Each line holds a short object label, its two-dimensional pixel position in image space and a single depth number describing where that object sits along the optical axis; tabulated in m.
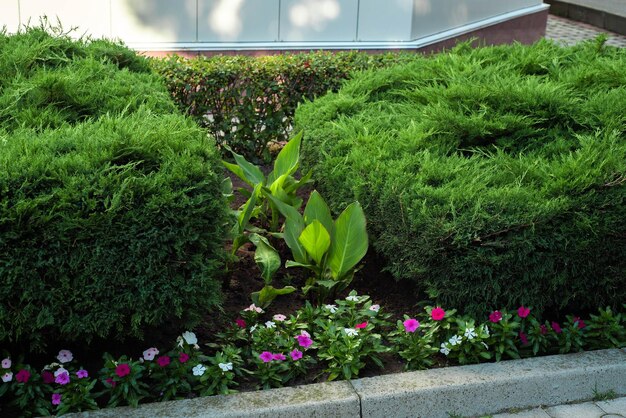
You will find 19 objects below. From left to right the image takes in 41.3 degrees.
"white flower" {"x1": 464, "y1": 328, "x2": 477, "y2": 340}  3.79
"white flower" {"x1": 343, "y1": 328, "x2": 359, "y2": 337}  3.79
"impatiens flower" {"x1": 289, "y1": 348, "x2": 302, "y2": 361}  3.67
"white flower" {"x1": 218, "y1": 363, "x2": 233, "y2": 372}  3.57
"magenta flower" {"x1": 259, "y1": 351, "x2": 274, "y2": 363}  3.63
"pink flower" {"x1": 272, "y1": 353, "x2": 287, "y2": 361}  3.68
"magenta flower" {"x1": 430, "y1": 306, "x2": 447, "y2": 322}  3.84
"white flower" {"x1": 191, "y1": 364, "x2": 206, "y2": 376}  3.58
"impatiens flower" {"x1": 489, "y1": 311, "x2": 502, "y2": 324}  3.87
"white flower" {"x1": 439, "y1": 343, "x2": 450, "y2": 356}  3.81
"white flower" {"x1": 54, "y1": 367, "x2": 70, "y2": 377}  3.49
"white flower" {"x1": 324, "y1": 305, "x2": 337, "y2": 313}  4.04
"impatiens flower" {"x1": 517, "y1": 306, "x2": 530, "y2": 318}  3.89
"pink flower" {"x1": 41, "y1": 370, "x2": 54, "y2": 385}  3.52
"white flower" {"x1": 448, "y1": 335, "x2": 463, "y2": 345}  3.78
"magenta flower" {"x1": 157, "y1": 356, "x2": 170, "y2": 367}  3.56
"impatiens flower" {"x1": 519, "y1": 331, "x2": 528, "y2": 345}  3.90
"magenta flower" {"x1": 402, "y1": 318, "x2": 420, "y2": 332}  3.82
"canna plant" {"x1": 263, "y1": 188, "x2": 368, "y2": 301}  4.15
